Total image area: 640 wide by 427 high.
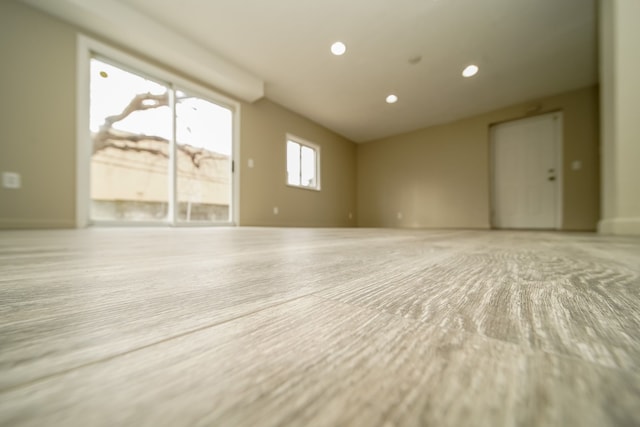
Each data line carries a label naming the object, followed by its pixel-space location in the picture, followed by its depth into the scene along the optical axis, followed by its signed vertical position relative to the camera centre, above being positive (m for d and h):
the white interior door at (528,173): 4.13 +0.69
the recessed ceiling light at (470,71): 3.32 +1.85
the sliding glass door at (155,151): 2.74 +0.78
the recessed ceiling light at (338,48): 2.93 +1.88
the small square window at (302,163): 4.69 +0.97
